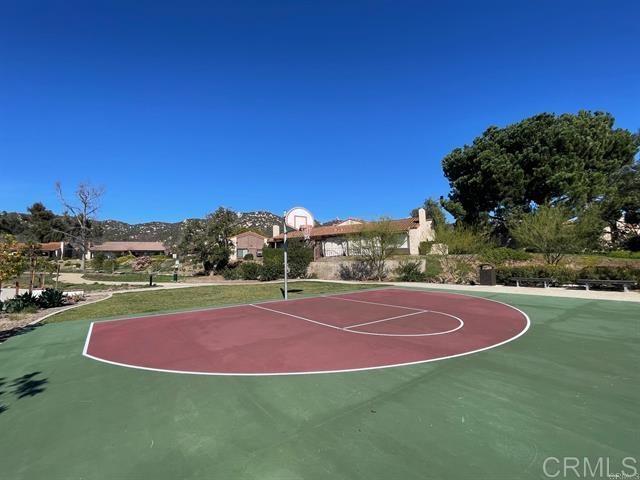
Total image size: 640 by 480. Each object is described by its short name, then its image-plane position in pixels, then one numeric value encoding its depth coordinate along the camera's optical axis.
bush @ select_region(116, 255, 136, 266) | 52.93
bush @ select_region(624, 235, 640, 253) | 32.94
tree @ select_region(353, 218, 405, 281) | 27.00
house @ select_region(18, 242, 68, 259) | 70.00
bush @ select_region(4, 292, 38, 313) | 13.52
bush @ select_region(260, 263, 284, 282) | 31.33
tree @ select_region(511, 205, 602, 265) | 22.03
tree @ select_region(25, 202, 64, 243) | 77.06
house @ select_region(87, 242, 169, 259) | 79.06
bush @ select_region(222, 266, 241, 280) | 33.34
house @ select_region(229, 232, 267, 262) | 51.81
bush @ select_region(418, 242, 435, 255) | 32.65
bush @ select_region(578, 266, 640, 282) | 16.93
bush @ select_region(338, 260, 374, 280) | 28.72
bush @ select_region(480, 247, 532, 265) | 24.86
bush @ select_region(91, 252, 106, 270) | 45.44
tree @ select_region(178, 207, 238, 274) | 35.84
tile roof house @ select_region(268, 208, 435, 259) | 28.97
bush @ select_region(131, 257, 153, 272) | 47.49
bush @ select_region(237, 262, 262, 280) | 31.93
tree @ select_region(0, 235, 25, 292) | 11.56
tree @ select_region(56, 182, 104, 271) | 44.78
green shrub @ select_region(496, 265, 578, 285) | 19.30
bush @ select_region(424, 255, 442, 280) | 25.24
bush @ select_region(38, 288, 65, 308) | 14.88
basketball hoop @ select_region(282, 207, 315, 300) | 19.98
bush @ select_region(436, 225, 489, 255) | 27.03
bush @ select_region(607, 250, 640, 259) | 26.89
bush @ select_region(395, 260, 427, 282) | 25.78
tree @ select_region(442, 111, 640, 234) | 29.45
